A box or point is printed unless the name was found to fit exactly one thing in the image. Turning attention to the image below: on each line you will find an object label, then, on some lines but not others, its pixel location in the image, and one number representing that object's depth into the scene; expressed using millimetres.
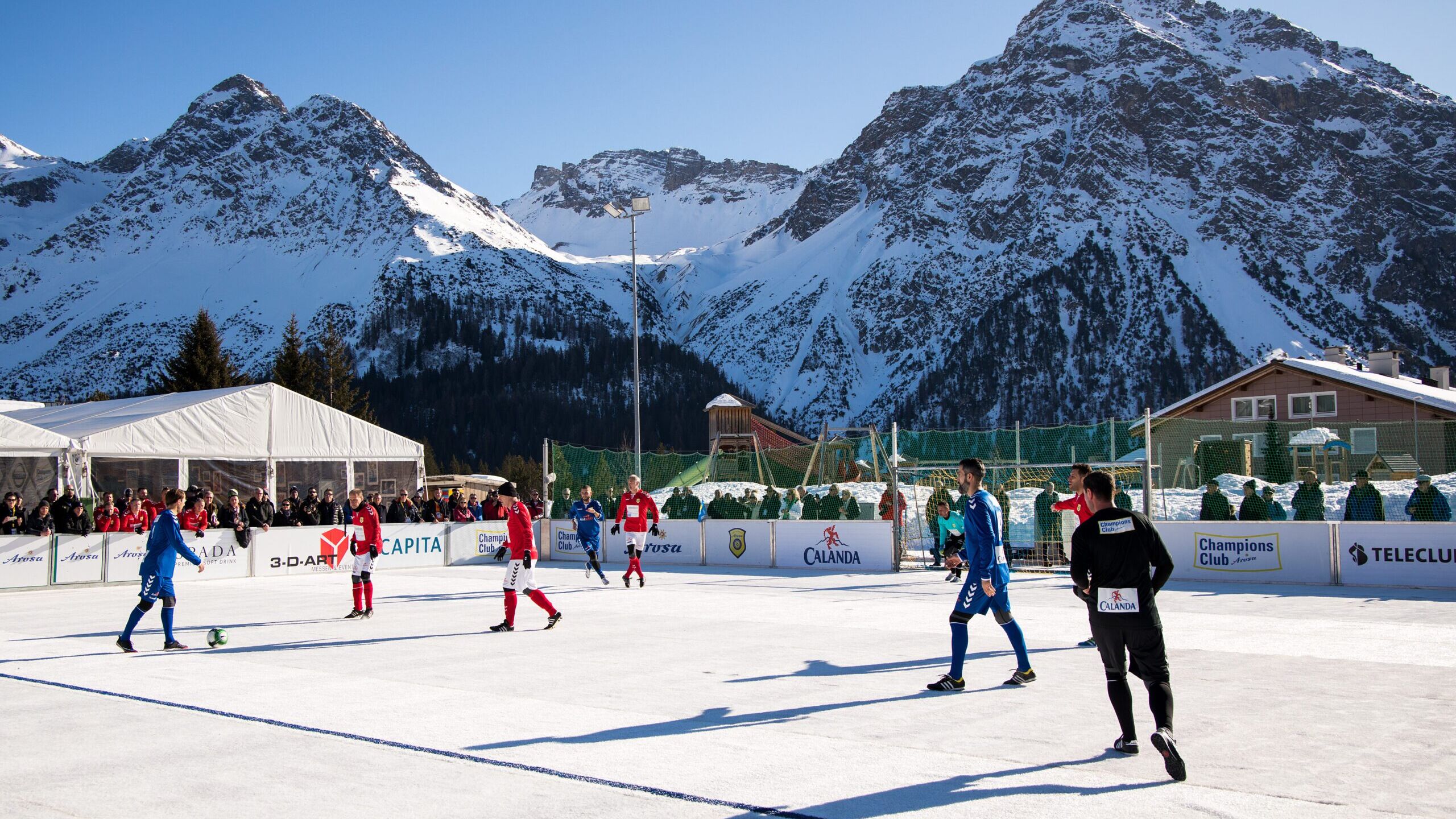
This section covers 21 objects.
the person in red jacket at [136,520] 21250
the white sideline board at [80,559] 20094
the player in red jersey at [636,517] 18469
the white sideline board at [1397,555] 16500
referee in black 5926
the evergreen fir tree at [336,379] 65000
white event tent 24828
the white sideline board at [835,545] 21531
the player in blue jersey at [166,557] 11320
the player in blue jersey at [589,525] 18766
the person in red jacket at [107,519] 21406
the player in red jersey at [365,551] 14047
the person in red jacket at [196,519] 21797
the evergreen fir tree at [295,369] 61366
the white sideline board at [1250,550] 17594
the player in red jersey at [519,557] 12438
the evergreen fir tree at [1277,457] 29295
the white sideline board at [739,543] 23281
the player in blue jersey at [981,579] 8383
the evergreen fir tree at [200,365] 59219
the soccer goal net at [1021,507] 20625
